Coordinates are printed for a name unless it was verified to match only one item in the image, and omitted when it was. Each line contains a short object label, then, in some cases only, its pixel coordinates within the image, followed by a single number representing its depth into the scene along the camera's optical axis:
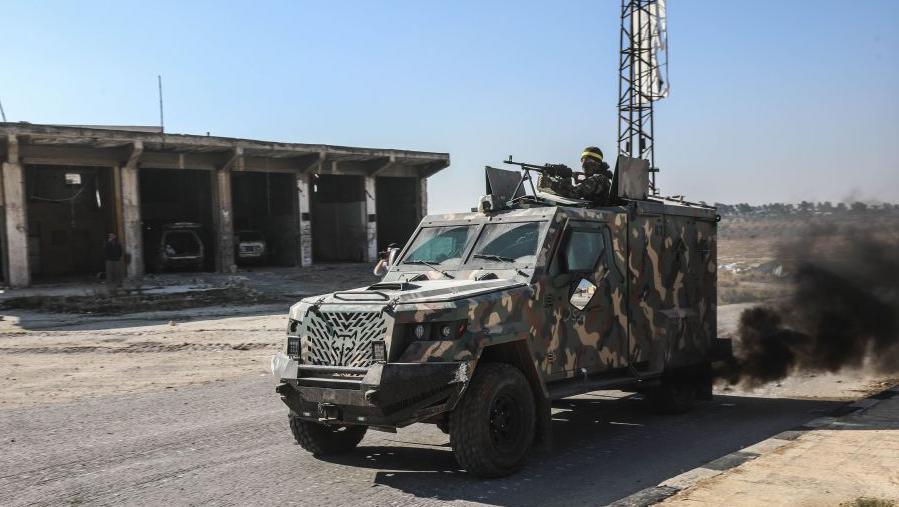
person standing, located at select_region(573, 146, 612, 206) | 8.24
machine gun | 8.48
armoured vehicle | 5.81
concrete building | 22.83
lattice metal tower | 26.31
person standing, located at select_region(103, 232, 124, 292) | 23.11
